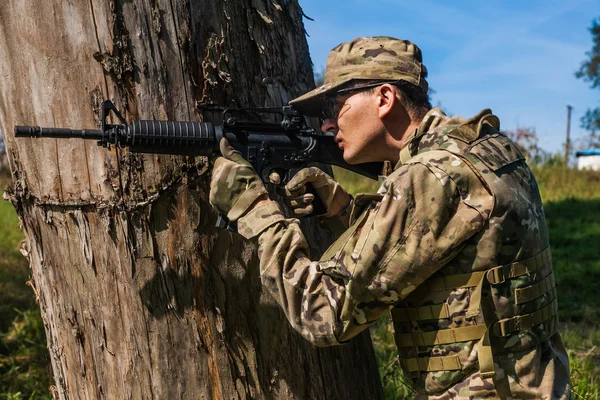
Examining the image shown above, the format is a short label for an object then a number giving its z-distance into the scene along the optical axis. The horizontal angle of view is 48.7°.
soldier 2.04
